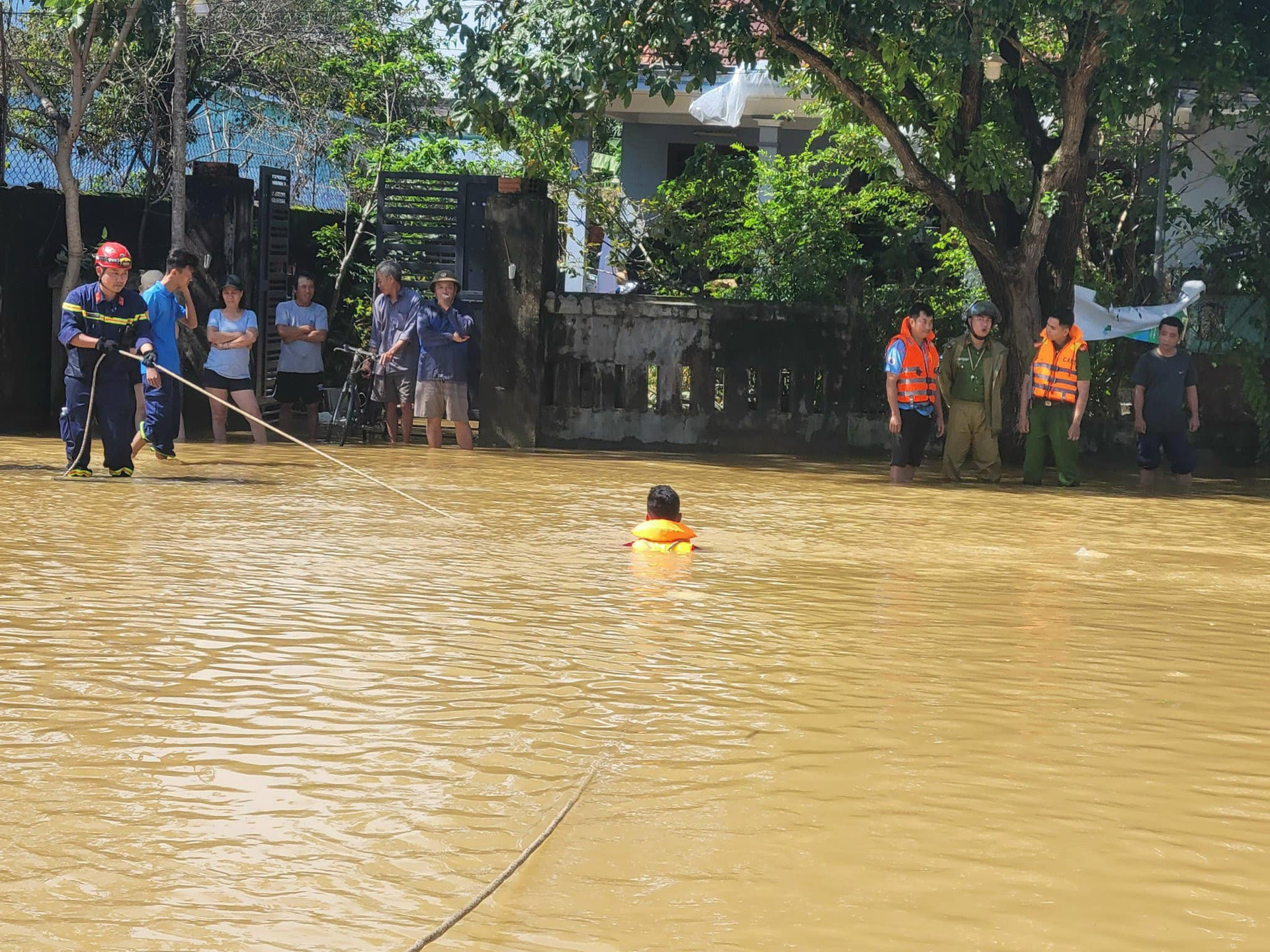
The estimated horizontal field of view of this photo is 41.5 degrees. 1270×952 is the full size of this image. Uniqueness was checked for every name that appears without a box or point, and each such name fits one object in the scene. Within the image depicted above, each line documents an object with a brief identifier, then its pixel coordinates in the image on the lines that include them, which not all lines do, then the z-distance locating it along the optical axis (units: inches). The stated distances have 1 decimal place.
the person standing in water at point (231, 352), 643.5
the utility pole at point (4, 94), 705.0
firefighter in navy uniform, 493.4
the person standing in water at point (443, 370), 660.1
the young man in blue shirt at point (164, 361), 533.0
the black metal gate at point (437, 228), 716.7
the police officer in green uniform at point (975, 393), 590.9
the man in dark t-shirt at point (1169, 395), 609.3
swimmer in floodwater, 371.2
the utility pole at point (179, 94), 657.6
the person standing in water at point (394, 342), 671.8
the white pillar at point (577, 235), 805.9
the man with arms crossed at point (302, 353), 692.7
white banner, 657.6
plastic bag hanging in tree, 791.7
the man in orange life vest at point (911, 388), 578.9
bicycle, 671.1
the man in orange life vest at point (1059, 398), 588.4
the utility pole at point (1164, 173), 633.0
